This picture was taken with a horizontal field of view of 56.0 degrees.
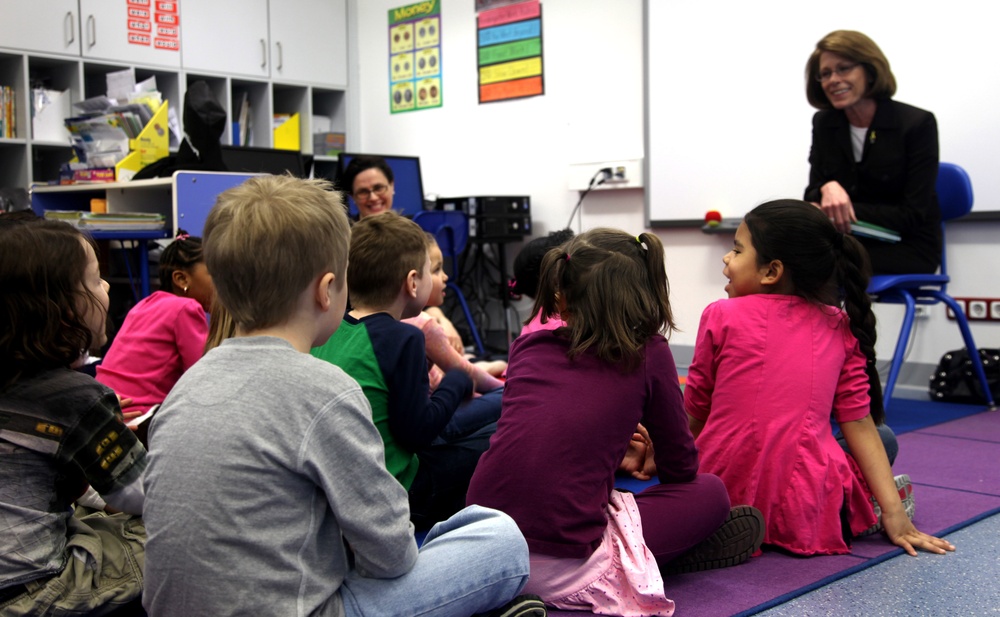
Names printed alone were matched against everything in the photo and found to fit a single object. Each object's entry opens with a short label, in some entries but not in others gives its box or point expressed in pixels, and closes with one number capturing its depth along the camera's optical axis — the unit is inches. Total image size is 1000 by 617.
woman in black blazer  123.3
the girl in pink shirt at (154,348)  82.5
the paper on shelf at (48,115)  195.8
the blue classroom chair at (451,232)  183.5
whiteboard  144.6
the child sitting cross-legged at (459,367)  85.9
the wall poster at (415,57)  234.4
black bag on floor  139.3
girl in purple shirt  58.3
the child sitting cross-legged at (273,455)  40.3
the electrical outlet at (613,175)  193.2
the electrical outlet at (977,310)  147.2
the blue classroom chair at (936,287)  120.1
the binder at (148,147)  163.9
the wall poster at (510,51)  212.7
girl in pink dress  71.2
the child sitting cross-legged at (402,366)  69.3
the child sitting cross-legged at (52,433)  49.8
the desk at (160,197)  144.8
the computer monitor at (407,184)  209.8
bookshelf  194.5
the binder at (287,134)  232.5
